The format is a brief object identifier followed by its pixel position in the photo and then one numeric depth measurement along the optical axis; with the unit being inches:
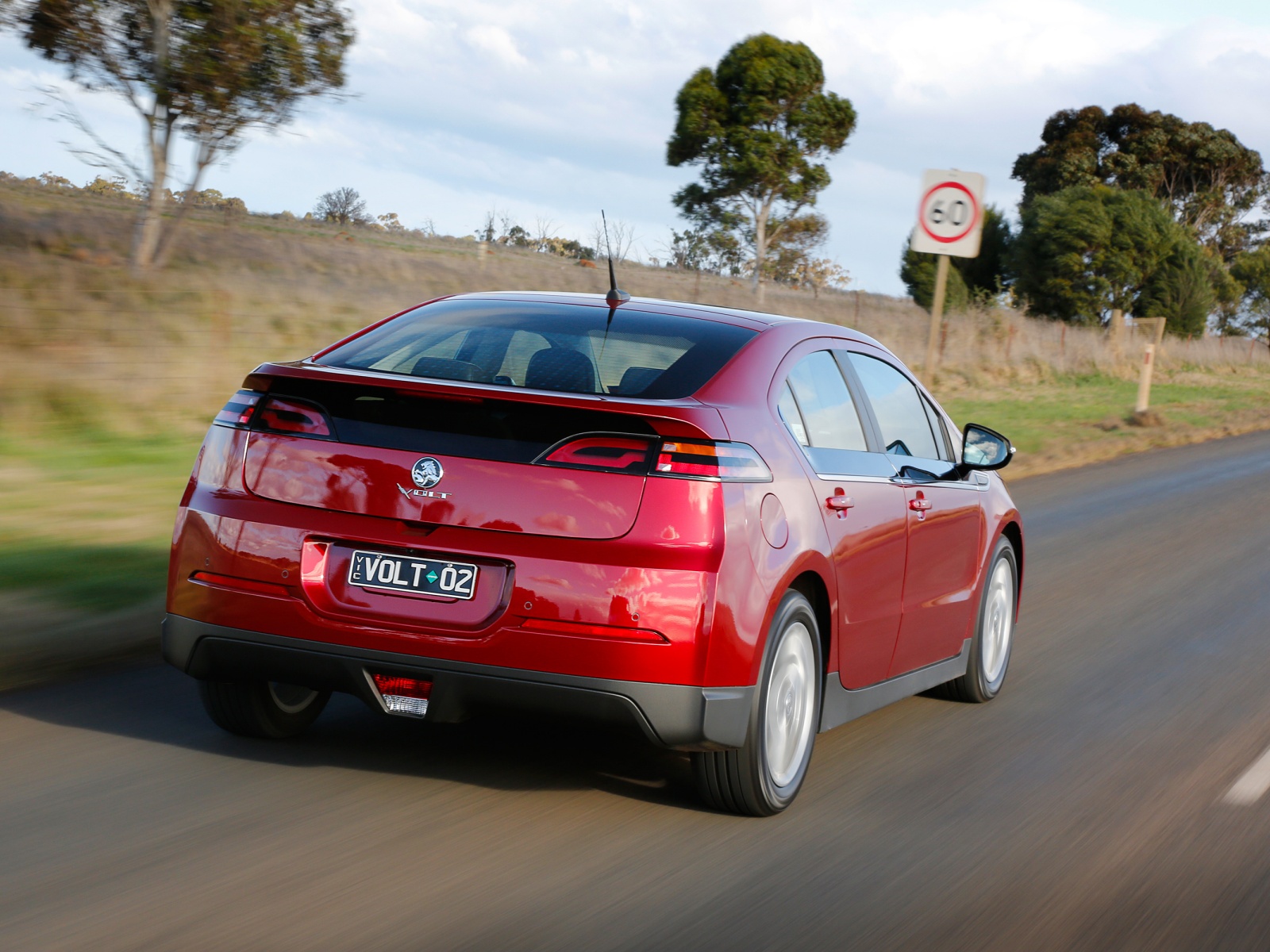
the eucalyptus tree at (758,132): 1866.4
